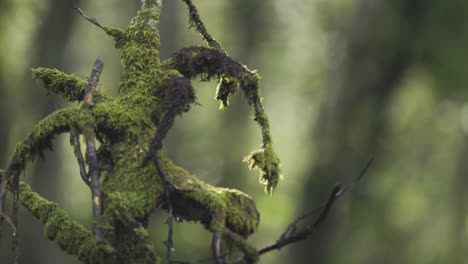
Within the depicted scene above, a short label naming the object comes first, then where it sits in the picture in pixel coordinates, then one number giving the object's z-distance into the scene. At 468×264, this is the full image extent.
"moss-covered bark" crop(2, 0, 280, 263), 5.55
